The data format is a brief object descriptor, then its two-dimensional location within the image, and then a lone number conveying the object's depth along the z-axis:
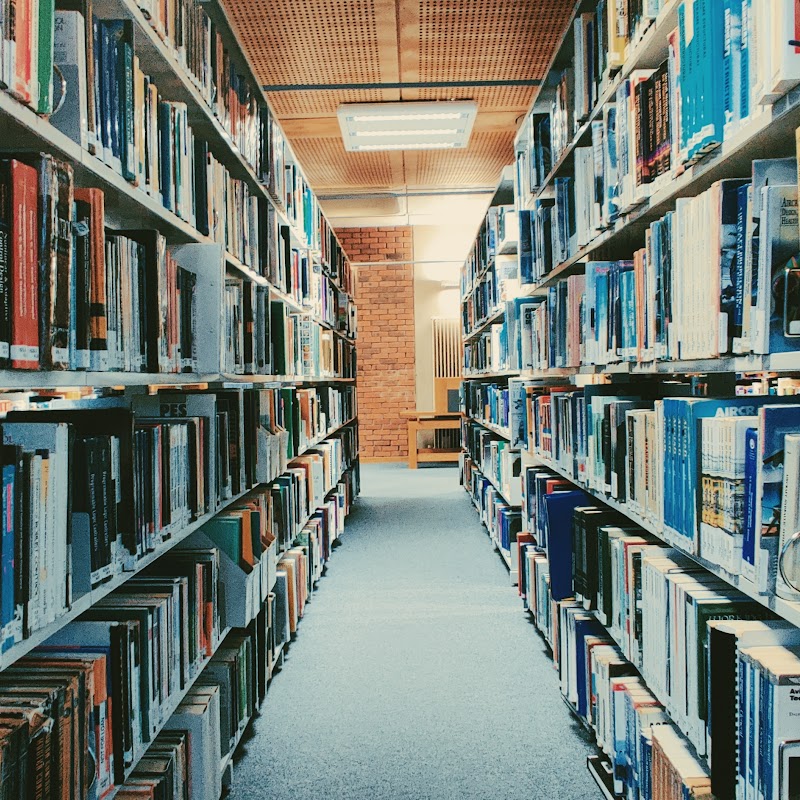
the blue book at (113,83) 1.41
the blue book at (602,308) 2.11
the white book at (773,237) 1.15
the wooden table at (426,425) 9.67
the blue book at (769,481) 1.12
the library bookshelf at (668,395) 1.16
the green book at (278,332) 3.16
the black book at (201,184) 2.09
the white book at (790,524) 1.06
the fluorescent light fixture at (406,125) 5.15
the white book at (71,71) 1.25
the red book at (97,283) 1.27
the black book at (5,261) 1.00
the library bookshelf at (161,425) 1.11
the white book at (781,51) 1.04
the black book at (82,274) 1.24
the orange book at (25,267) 1.03
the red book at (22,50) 1.02
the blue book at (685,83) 1.40
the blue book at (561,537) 2.49
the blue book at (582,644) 2.34
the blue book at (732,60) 1.23
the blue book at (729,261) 1.28
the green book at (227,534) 2.23
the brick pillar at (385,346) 10.14
